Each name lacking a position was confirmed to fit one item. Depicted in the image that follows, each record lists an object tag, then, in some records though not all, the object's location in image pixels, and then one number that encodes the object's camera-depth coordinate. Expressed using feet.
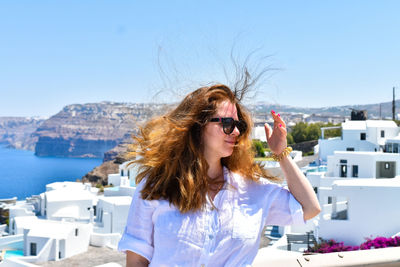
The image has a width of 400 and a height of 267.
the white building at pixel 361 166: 53.57
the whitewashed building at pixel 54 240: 57.60
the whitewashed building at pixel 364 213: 40.52
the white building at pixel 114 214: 71.15
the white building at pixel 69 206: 78.18
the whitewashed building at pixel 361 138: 76.74
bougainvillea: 29.54
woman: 5.86
